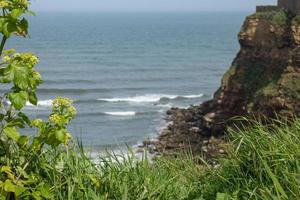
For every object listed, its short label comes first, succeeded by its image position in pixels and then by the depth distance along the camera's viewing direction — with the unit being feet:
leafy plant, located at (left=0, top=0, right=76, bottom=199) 13.39
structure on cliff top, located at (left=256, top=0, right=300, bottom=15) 123.13
